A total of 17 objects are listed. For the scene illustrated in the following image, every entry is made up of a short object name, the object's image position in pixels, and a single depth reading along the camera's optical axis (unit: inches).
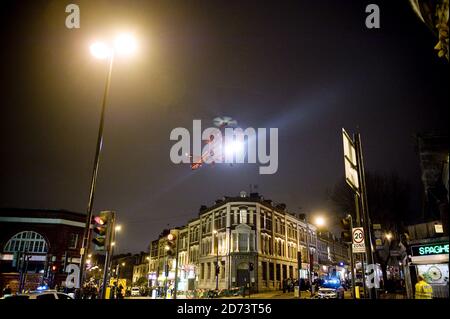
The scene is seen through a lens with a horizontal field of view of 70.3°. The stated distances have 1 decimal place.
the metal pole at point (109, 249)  368.5
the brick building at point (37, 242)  1875.0
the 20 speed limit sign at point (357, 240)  505.1
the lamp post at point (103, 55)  482.8
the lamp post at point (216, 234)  1984.5
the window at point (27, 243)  1919.3
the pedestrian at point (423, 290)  431.5
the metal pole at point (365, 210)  288.4
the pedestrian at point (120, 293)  1060.7
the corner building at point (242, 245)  1830.7
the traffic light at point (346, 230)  426.6
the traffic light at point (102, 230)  372.8
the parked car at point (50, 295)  470.9
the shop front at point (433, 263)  683.4
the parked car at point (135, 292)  1850.4
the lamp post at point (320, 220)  708.7
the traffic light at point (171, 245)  525.3
